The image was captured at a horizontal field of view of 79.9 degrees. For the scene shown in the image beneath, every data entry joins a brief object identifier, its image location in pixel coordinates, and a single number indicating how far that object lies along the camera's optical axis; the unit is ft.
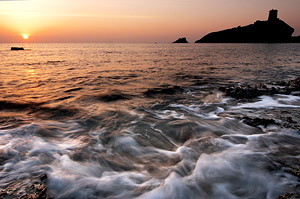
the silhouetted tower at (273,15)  577.84
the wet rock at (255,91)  25.10
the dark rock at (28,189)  8.43
